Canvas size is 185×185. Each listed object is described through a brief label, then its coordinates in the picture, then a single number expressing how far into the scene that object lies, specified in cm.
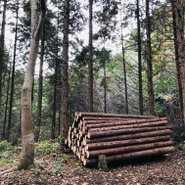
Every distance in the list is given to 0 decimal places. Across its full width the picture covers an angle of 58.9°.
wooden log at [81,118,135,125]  683
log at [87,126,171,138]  640
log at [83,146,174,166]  615
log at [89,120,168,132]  664
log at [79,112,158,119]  717
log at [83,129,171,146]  641
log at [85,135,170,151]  621
